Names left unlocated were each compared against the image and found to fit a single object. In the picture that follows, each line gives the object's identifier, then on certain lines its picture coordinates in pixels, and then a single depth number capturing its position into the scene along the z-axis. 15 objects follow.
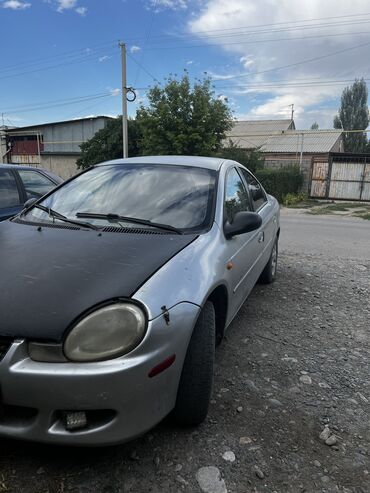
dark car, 4.83
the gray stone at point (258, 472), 2.01
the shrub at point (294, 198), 18.38
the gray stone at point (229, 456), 2.12
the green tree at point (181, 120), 19.50
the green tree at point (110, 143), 25.05
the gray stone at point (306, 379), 2.92
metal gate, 19.14
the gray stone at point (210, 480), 1.93
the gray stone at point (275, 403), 2.62
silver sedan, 1.79
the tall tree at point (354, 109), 60.03
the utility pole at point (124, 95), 18.22
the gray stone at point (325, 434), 2.32
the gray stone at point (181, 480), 1.96
